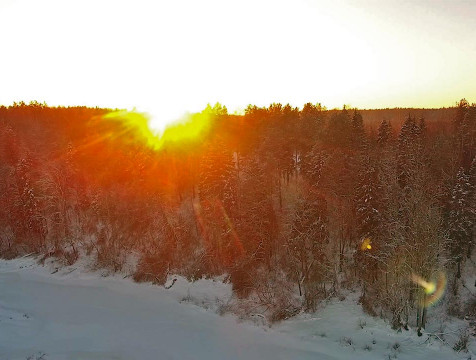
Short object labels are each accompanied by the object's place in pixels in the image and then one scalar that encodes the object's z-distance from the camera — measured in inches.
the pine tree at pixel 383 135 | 2417.6
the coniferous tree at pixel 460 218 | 1514.5
